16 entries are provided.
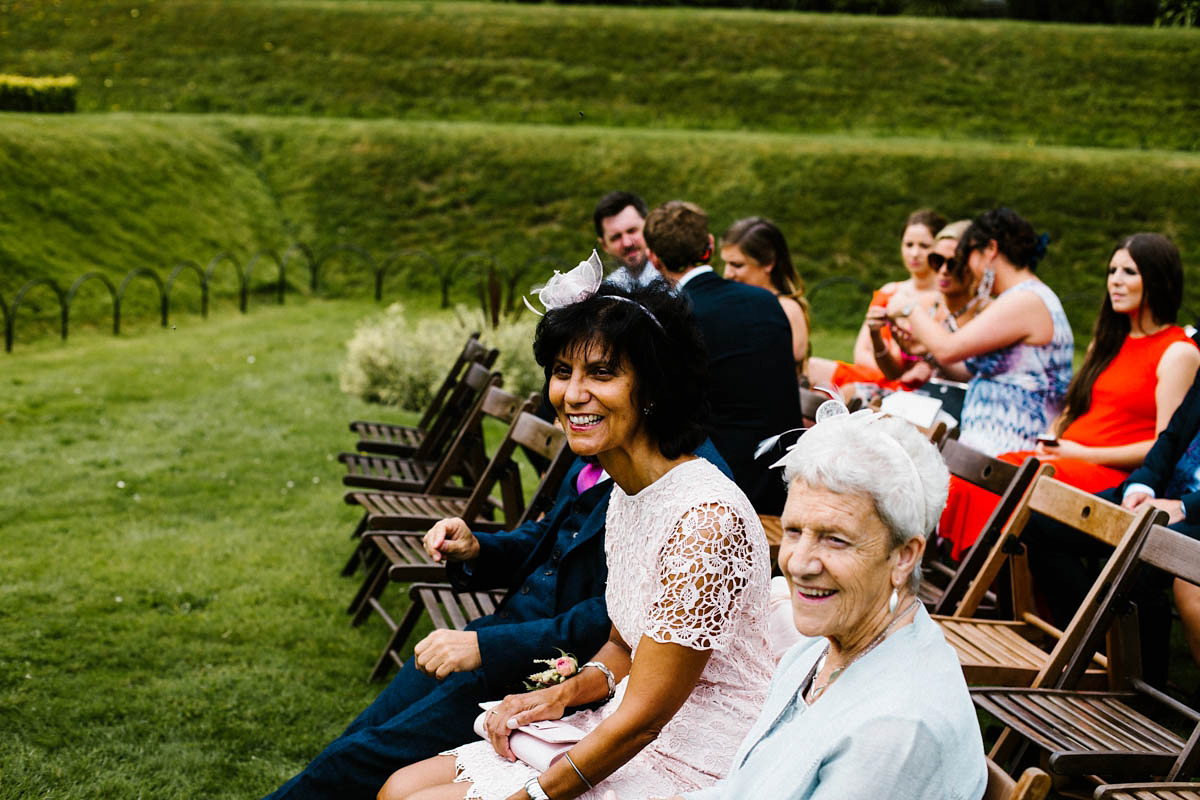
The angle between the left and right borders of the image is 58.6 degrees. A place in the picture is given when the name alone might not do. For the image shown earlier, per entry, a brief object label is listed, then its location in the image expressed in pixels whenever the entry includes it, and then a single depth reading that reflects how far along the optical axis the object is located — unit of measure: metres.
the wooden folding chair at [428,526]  4.51
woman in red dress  5.23
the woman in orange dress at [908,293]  7.76
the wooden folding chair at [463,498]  5.09
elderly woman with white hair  1.92
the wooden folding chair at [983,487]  4.53
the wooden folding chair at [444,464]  6.00
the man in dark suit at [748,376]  4.80
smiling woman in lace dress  2.57
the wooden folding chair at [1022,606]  3.87
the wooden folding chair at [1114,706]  3.21
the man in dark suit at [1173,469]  4.63
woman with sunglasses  6.79
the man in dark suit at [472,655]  3.06
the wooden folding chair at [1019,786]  1.89
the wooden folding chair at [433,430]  6.87
